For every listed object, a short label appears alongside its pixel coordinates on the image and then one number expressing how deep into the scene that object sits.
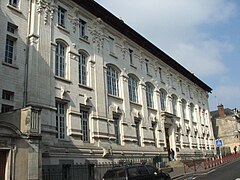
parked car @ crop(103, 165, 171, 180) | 13.98
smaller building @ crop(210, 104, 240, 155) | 66.44
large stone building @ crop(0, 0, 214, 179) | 16.97
